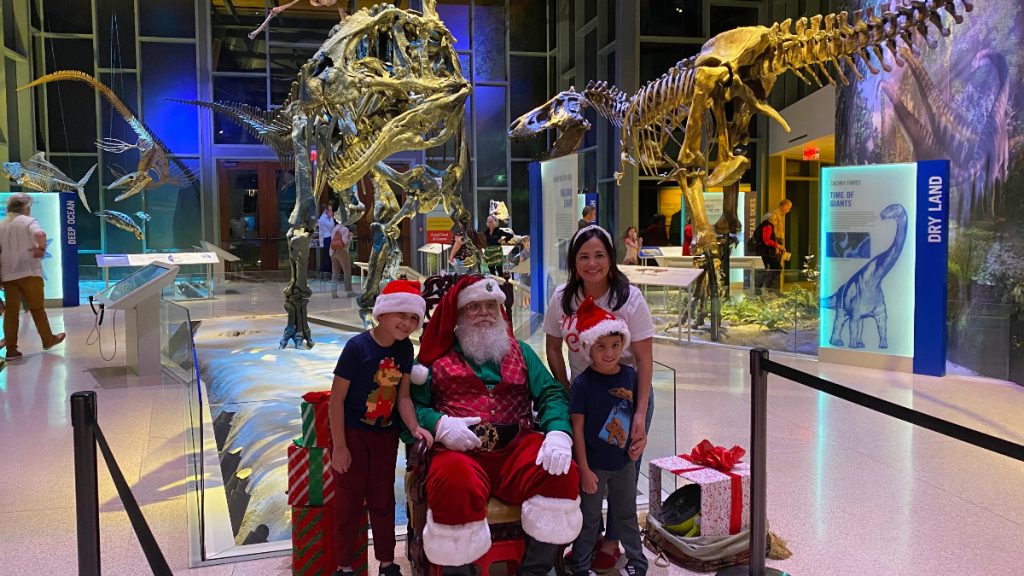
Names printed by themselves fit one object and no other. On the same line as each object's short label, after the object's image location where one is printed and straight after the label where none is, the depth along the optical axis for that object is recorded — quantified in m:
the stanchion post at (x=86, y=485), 2.10
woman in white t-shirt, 3.30
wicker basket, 3.43
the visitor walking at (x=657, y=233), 16.66
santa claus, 2.76
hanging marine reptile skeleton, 15.47
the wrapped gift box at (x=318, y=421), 3.20
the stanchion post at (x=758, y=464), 3.12
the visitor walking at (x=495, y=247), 9.26
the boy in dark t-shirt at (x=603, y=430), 3.06
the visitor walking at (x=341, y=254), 11.58
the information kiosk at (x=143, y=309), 7.20
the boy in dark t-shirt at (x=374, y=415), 3.00
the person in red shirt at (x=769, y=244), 11.27
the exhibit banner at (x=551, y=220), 9.26
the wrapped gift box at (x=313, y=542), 3.18
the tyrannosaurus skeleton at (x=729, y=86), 7.57
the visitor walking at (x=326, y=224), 15.29
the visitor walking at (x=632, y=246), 12.70
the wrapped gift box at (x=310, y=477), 3.19
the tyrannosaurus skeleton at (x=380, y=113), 6.42
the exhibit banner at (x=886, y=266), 7.27
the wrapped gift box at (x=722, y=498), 3.49
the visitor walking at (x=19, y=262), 8.30
